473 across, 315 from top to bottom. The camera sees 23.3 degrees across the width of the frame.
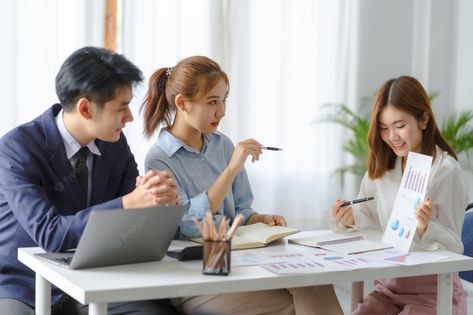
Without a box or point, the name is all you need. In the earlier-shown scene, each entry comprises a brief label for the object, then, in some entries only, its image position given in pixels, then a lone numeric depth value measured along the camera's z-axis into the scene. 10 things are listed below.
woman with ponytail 3.78
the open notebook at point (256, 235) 3.46
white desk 2.62
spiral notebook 3.44
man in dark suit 3.29
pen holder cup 2.84
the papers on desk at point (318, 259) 3.02
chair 4.65
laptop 2.77
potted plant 7.08
